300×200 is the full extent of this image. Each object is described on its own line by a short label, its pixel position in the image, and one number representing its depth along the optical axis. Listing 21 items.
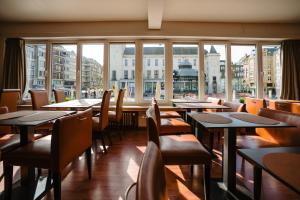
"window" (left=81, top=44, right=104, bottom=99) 4.54
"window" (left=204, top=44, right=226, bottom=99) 4.52
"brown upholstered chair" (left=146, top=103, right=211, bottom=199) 1.41
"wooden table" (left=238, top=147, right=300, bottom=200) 0.64
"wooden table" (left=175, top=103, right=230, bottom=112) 2.53
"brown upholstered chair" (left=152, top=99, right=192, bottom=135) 2.36
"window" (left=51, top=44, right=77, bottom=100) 4.57
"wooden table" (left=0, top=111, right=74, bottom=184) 1.42
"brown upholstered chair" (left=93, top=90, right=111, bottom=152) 2.65
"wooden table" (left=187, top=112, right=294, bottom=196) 1.60
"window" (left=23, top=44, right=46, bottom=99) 4.53
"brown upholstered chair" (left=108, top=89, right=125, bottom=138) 3.23
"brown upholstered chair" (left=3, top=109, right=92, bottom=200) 1.29
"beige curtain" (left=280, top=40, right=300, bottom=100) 4.20
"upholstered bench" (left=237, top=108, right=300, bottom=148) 1.43
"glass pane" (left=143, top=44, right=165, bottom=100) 4.49
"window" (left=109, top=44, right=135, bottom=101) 4.51
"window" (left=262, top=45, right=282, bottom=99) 4.50
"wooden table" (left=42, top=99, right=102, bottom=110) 2.61
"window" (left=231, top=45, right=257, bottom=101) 4.55
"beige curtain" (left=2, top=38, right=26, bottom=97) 4.21
